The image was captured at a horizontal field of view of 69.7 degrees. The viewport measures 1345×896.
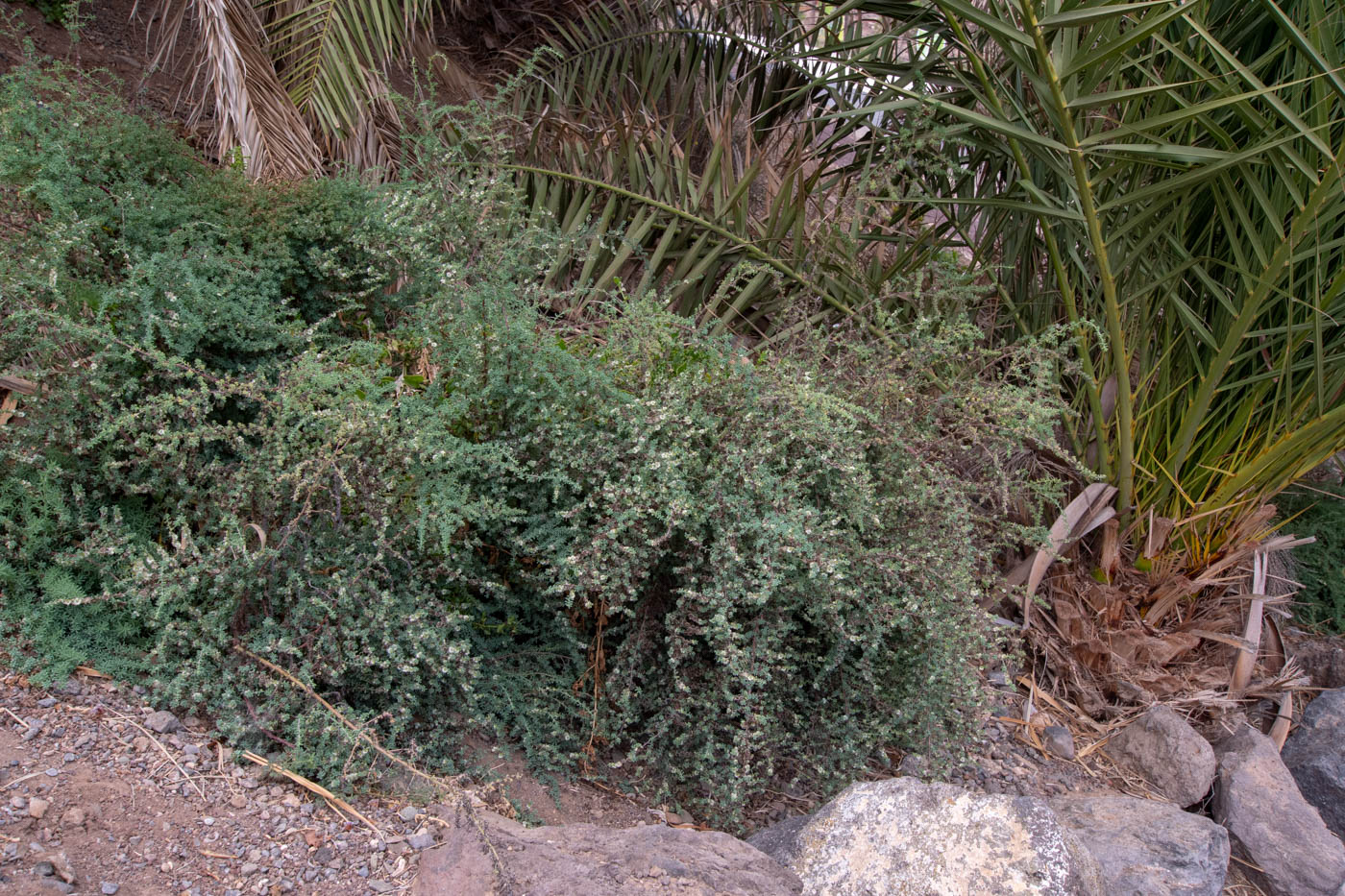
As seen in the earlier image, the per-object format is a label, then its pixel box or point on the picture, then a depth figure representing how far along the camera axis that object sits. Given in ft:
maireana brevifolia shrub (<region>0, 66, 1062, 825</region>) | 7.21
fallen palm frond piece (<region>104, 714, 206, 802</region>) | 6.37
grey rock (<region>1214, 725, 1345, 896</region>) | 9.74
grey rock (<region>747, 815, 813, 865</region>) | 6.88
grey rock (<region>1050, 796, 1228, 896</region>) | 7.98
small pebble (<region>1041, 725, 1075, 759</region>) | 10.88
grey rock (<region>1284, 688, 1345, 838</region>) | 11.10
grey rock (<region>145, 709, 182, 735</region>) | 6.73
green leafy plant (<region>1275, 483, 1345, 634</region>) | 13.28
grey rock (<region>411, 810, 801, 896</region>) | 5.80
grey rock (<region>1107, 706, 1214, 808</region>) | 10.49
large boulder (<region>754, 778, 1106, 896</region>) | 6.32
